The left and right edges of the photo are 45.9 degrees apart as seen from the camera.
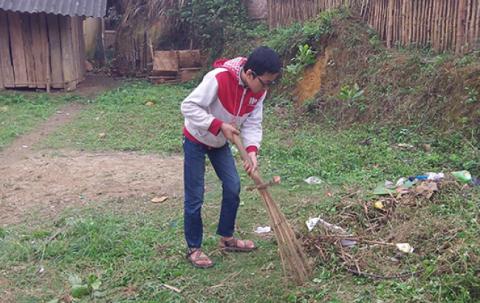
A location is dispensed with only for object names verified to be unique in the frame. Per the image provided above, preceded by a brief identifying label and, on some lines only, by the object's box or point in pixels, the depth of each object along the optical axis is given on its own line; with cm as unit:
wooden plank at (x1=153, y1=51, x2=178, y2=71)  1256
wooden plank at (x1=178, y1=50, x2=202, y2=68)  1263
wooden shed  1118
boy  338
